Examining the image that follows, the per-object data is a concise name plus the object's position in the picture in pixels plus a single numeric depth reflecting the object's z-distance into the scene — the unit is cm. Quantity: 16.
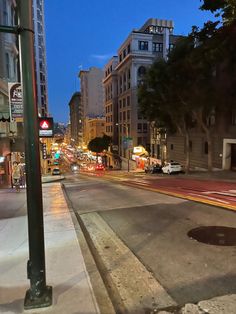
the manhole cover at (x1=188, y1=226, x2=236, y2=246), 619
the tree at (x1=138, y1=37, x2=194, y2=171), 2755
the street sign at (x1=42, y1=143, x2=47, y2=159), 4672
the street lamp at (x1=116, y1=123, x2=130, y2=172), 6500
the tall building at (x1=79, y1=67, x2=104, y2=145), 11981
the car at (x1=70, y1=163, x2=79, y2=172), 6516
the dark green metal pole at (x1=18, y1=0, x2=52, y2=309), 356
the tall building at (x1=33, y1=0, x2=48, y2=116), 8831
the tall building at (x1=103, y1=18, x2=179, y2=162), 6209
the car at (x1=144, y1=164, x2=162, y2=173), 3984
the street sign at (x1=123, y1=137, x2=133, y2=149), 5322
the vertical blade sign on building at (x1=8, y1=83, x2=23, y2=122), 928
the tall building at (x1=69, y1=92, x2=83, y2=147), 13962
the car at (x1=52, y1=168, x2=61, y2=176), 4892
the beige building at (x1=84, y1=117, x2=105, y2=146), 10012
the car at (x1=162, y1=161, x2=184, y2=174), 3512
